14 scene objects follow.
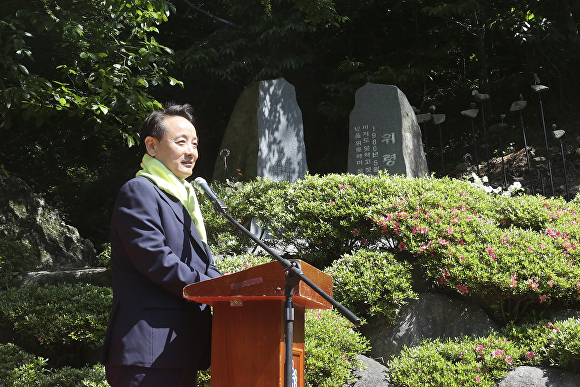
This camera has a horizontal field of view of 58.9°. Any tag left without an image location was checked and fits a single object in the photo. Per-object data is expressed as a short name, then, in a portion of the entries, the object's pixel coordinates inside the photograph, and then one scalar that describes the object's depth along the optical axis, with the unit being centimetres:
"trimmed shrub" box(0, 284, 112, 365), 410
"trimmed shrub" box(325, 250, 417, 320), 396
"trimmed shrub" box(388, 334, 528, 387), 336
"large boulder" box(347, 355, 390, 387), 361
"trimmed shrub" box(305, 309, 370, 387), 335
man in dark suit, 186
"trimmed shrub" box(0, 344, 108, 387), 372
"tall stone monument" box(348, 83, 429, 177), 784
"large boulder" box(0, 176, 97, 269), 630
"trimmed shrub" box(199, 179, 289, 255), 511
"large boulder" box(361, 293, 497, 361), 398
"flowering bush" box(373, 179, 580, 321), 379
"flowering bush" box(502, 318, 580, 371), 341
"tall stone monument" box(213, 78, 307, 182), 848
